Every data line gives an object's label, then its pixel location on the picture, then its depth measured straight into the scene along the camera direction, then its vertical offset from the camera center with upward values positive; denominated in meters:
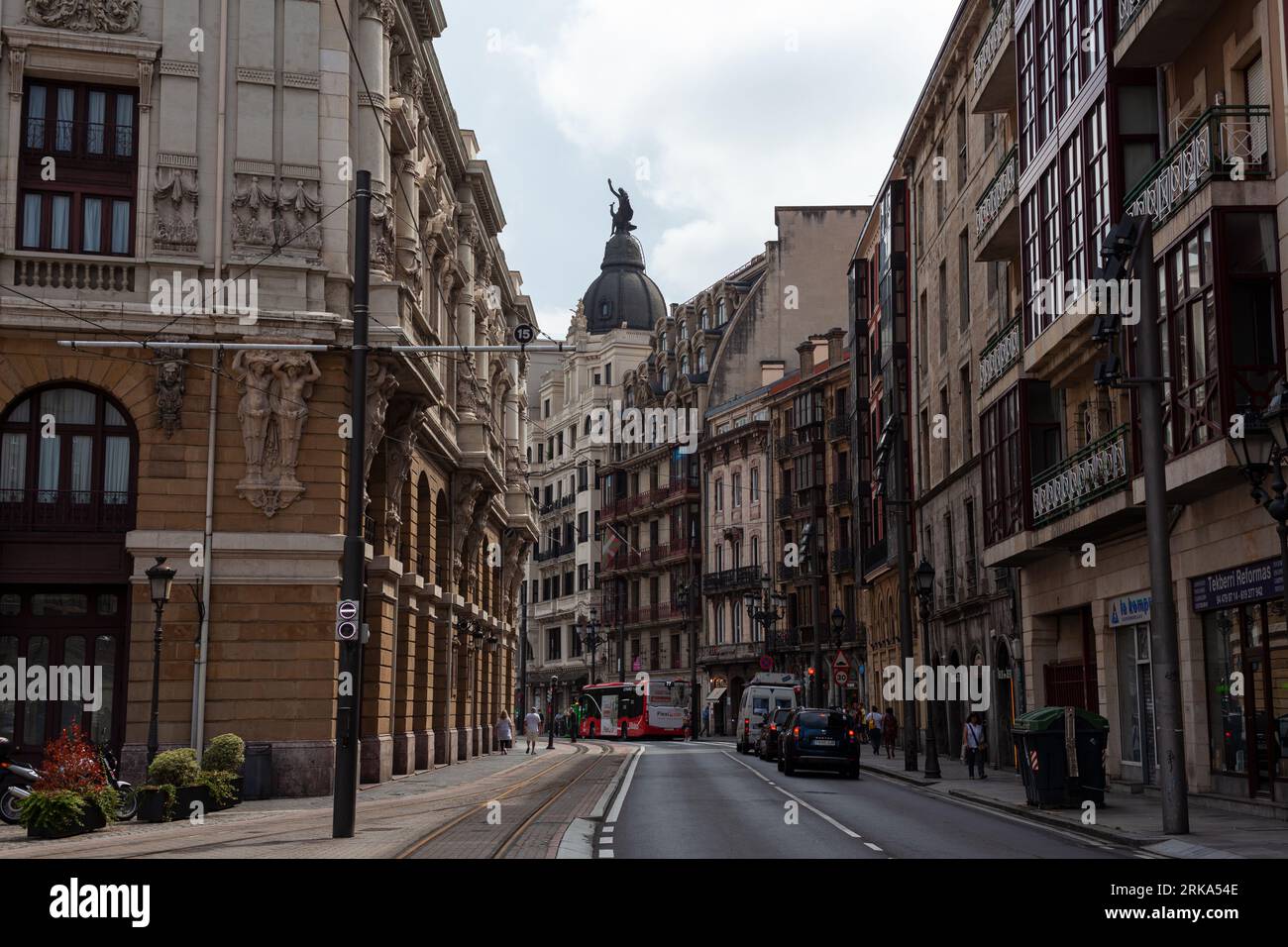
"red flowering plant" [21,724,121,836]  19.56 -1.50
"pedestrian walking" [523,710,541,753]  54.62 -1.98
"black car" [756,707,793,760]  45.12 -1.96
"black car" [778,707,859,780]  34.72 -1.64
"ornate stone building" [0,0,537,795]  27.94 +5.76
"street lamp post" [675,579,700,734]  81.74 +1.29
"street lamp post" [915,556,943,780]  34.44 +1.45
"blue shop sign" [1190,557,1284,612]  21.17 +1.17
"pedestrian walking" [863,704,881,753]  49.61 -1.90
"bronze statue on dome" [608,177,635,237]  127.56 +38.11
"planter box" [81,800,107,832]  20.16 -1.87
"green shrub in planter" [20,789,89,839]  19.53 -1.74
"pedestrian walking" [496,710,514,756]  54.47 -2.16
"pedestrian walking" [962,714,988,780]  33.28 -1.66
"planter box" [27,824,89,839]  19.58 -1.99
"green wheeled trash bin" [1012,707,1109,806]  23.44 -1.41
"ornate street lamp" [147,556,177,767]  24.80 +1.37
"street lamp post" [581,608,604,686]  84.31 +1.98
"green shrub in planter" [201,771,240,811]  24.48 -1.82
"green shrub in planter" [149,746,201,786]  23.84 -1.46
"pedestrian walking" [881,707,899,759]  45.84 -1.80
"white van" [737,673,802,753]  57.56 -1.05
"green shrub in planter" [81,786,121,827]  20.41 -1.67
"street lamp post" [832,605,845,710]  47.19 +1.47
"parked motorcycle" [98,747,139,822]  22.75 -1.86
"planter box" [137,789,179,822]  22.72 -1.92
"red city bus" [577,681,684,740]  76.34 -1.98
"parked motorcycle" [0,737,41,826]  21.88 -1.55
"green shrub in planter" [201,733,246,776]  26.17 -1.38
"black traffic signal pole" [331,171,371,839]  17.84 +1.38
